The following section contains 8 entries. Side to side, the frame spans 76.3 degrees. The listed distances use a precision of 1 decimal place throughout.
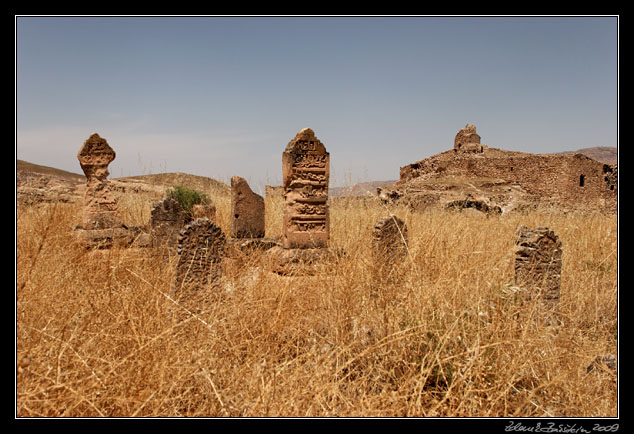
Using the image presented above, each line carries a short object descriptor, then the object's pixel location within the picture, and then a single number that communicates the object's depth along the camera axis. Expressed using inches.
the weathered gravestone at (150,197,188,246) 251.0
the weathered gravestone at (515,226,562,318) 169.9
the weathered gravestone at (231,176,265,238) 301.4
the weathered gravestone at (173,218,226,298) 155.9
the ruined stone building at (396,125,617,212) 820.0
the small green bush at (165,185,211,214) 480.1
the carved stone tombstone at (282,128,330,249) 231.3
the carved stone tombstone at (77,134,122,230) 286.2
